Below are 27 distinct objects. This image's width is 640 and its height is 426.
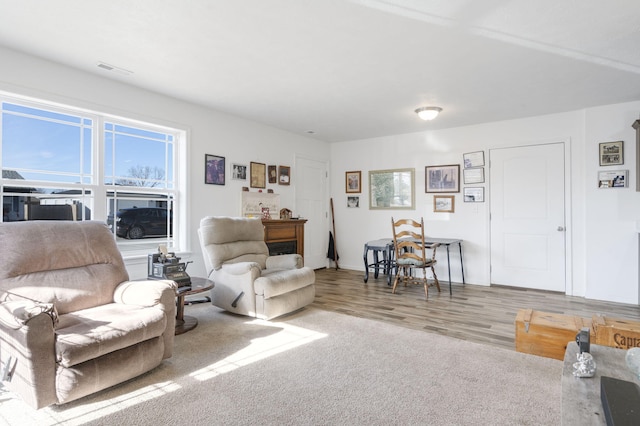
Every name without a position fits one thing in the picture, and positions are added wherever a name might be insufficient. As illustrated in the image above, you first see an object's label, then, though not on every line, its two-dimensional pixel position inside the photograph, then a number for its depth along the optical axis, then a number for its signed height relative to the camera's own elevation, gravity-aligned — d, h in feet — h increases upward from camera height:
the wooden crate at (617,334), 7.34 -2.65
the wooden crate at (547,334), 8.14 -2.91
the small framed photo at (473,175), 17.06 +1.88
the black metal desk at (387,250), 16.42 -1.83
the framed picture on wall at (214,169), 14.87 +1.95
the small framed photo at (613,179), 13.73 +1.36
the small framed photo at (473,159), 17.07 +2.69
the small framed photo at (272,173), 17.89 +2.10
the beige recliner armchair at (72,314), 5.89 -2.05
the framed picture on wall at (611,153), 13.79 +2.38
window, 10.35 +1.47
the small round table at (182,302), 9.70 -2.60
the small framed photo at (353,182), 21.09 +1.94
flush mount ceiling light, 14.26 +4.18
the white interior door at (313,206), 20.06 +0.43
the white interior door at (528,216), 15.35 -0.18
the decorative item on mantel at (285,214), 18.33 -0.03
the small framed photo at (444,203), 17.88 +0.51
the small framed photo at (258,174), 16.93 +1.95
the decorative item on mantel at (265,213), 17.39 +0.03
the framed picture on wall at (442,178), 17.72 +1.82
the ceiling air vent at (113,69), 10.56 +4.57
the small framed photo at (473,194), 17.06 +0.92
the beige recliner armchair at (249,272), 10.98 -2.03
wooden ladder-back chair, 14.52 -1.92
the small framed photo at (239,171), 16.01 +1.99
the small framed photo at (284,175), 18.54 +2.10
